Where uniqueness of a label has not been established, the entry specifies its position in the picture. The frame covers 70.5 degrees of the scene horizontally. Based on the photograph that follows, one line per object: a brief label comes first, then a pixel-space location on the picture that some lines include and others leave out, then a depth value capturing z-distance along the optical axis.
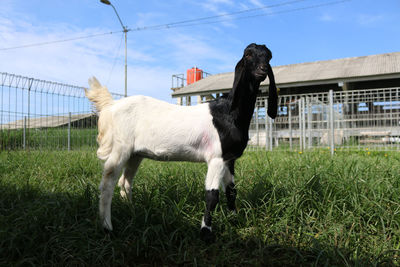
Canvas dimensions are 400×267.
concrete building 13.70
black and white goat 2.34
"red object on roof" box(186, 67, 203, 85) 24.22
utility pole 16.66
